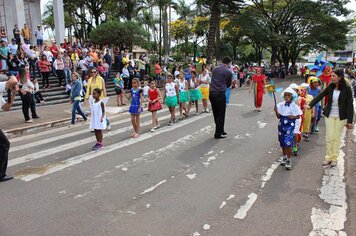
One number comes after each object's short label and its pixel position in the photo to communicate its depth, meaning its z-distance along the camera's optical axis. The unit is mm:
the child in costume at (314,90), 8781
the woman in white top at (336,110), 6117
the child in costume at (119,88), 14911
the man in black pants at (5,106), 5395
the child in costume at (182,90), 11461
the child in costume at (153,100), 9672
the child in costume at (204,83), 12555
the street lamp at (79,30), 34044
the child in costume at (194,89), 12219
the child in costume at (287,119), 6219
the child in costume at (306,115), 8075
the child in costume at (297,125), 6549
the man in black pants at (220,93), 8797
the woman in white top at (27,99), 11055
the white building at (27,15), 21188
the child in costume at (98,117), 7736
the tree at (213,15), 25094
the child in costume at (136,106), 9023
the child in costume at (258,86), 13070
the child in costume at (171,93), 10414
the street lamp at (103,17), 29394
